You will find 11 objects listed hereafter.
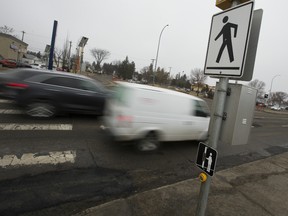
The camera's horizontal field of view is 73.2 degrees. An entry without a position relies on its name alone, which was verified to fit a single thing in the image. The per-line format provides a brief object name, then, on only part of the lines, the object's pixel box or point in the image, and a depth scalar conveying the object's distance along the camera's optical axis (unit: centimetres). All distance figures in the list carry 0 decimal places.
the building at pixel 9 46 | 5505
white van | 518
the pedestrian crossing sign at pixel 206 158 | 205
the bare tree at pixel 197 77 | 8256
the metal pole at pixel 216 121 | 202
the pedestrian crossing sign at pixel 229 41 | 184
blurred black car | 695
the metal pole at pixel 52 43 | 1944
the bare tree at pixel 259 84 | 10173
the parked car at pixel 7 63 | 3200
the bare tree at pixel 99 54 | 11262
